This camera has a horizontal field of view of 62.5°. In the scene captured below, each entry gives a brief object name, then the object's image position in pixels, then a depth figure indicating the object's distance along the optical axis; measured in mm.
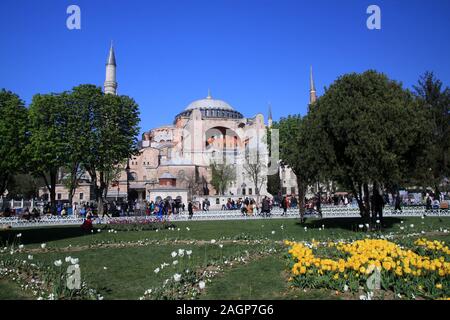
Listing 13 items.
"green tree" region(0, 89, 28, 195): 20281
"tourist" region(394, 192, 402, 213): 20406
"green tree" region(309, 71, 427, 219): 12328
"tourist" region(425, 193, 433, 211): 20009
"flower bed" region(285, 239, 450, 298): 5059
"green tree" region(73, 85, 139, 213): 26031
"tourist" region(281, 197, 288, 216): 22016
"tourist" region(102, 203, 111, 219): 23797
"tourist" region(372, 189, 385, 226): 14169
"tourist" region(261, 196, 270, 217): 21422
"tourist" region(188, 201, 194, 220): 21594
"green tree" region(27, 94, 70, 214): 24594
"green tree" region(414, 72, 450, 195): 23828
